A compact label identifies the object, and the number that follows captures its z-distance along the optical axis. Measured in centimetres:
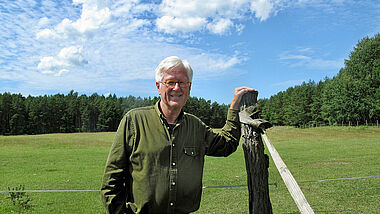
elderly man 262
